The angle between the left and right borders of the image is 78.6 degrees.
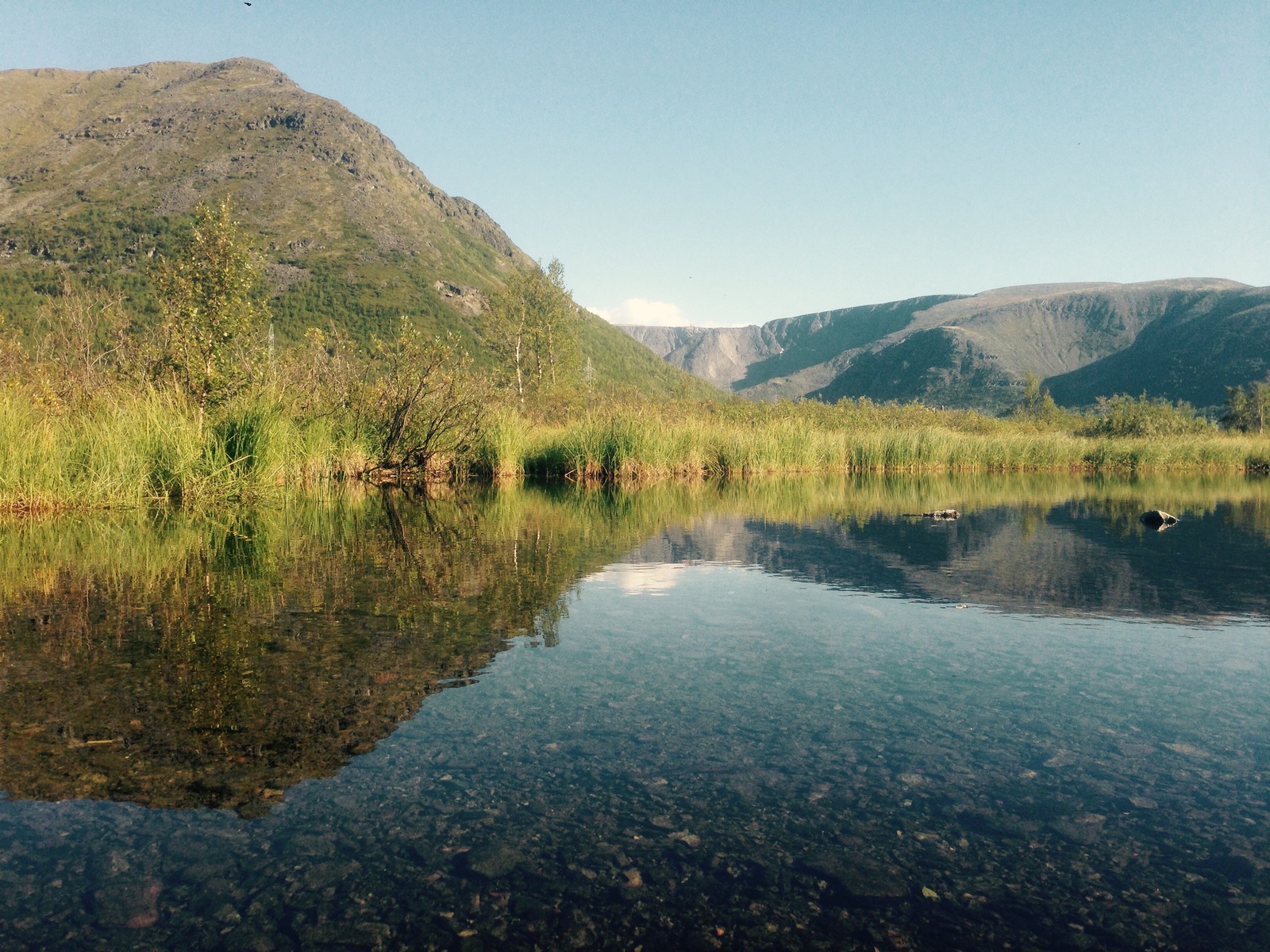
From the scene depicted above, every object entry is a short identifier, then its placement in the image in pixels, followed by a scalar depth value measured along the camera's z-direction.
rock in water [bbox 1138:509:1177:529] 14.80
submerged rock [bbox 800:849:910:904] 2.63
